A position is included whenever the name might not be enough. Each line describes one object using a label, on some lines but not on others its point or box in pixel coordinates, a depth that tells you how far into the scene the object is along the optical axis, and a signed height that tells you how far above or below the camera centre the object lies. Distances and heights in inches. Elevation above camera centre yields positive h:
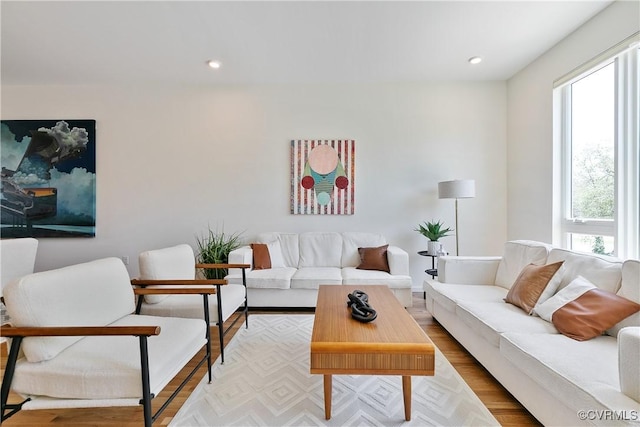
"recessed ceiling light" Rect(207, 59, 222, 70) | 132.1 +68.7
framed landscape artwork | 156.2 +18.0
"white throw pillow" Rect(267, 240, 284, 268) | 140.9 -21.7
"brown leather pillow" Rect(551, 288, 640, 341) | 61.5 -23.0
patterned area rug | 62.0 -45.0
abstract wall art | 157.0 +18.8
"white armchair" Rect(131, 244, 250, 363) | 83.0 -26.5
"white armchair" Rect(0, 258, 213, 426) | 49.5 -27.1
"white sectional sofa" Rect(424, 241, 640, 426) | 44.0 -28.1
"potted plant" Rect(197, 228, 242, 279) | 134.6 -18.9
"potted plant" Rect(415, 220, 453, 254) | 140.6 -11.9
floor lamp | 133.7 +9.9
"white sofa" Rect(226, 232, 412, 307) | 122.8 -28.0
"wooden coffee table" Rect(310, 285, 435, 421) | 53.7 -26.3
